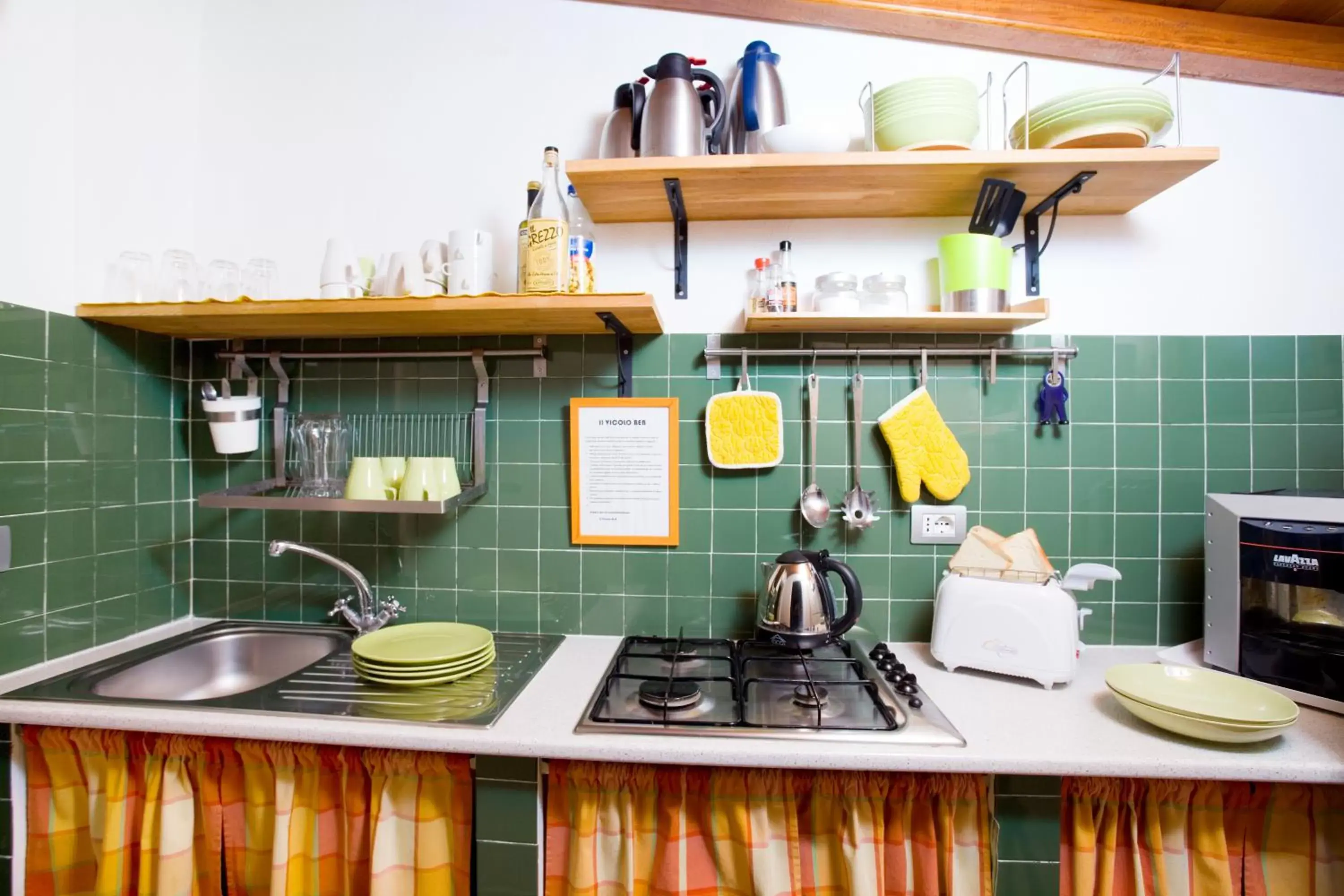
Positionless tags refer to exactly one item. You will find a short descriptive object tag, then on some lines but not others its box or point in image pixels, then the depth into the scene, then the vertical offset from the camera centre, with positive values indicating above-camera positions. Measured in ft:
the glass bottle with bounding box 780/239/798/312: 4.65 +1.20
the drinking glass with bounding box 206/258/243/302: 4.90 +1.32
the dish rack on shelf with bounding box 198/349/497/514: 5.19 +0.10
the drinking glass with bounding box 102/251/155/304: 4.79 +1.30
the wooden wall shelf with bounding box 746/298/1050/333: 4.30 +0.93
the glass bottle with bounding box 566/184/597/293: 4.38 +1.29
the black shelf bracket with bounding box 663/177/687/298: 4.92 +1.66
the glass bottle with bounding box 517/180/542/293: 4.33 +1.34
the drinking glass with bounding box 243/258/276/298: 5.03 +1.39
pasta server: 4.94 -0.41
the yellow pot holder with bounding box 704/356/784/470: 5.01 +0.15
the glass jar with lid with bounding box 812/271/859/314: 4.52 +1.17
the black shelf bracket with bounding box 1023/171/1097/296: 4.93 +1.59
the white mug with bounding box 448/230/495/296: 4.57 +1.37
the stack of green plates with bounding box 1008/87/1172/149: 4.06 +2.17
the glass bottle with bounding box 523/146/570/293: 4.26 +1.32
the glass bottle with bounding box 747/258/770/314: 4.75 +1.25
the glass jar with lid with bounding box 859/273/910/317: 4.74 +1.19
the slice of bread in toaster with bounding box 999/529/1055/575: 4.38 -0.74
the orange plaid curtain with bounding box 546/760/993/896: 3.46 -2.15
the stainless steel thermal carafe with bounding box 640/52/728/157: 4.38 +2.36
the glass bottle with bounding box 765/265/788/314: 4.65 +1.10
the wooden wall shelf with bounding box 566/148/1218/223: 4.11 +1.89
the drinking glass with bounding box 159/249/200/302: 4.88 +1.34
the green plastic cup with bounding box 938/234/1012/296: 4.40 +1.32
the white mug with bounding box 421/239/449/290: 4.71 +1.43
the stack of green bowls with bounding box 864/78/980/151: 4.23 +2.27
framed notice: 5.12 -0.16
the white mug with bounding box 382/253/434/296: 4.64 +1.29
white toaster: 4.07 -1.18
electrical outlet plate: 4.97 -0.60
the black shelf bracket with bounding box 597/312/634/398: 5.08 +0.70
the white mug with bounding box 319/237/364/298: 4.74 +1.39
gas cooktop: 3.48 -1.54
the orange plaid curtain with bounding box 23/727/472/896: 3.66 -2.22
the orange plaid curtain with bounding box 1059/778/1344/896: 3.43 -2.16
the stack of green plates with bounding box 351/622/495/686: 4.13 -1.40
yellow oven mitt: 4.88 +0.00
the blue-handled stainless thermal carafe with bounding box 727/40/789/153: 4.62 +2.63
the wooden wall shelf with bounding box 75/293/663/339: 4.20 +0.95
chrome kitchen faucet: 4.97 -1.31
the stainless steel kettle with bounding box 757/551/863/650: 4.43 -1.09
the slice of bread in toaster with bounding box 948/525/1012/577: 4.46 -0.78
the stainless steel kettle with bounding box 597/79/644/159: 4.69 +2.47
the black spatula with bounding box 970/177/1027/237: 4.45 +1.77
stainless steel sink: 4.83 -1.72
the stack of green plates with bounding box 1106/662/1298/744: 3.23 -1.43
